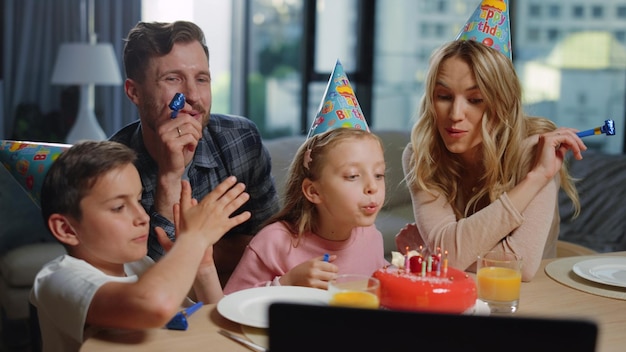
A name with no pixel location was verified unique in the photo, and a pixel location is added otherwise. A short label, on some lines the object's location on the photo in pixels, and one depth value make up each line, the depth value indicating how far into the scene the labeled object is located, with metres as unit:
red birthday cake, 1.30
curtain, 4.47
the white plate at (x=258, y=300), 1.28
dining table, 1.20
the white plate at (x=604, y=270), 1.57
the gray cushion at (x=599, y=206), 3.56
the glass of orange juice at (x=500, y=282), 1.40
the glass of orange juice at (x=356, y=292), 1.24
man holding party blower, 1.57
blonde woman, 1.68
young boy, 1.17
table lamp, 4.11
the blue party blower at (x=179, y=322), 1.26
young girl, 1.56
